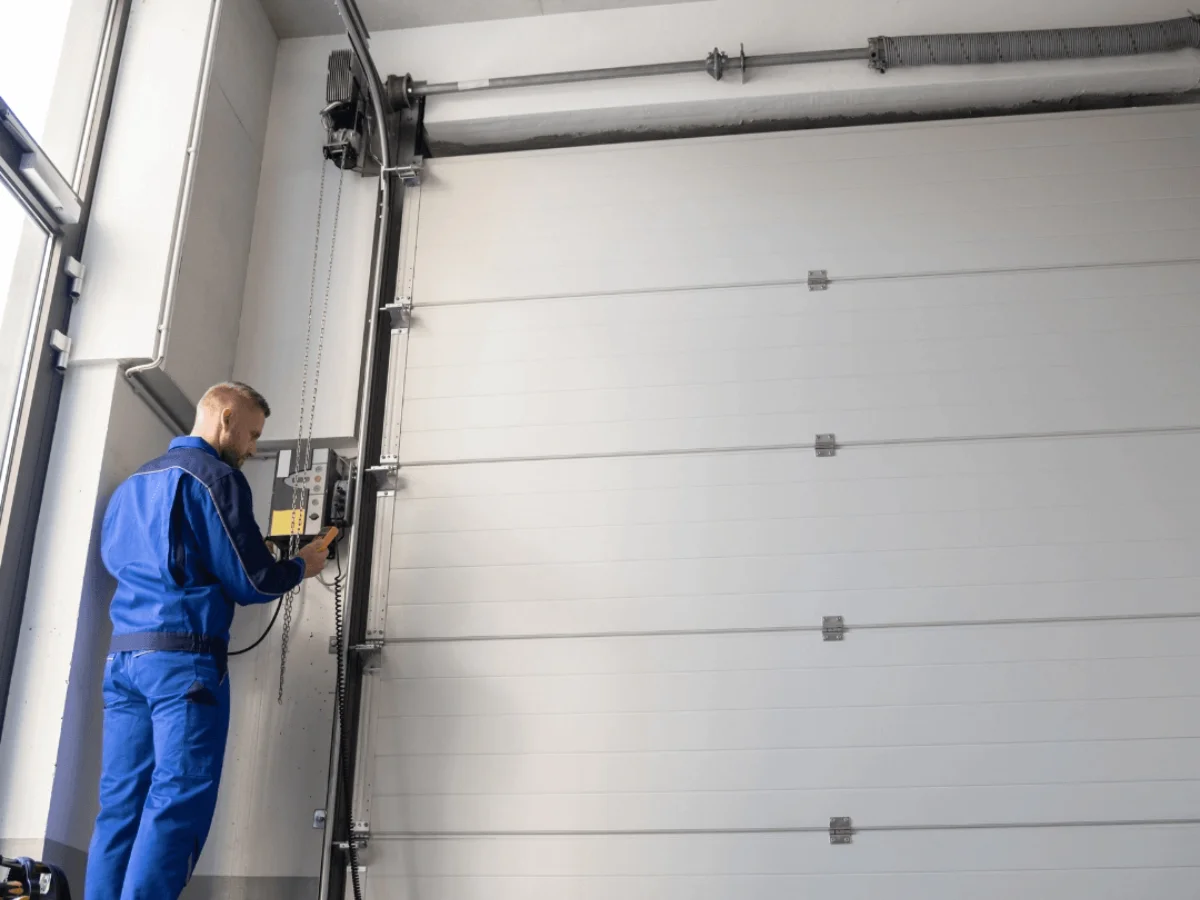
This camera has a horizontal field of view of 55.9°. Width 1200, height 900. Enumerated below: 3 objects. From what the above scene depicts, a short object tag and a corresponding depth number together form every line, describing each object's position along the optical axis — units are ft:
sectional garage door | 14.30
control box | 15.84
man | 12.02
